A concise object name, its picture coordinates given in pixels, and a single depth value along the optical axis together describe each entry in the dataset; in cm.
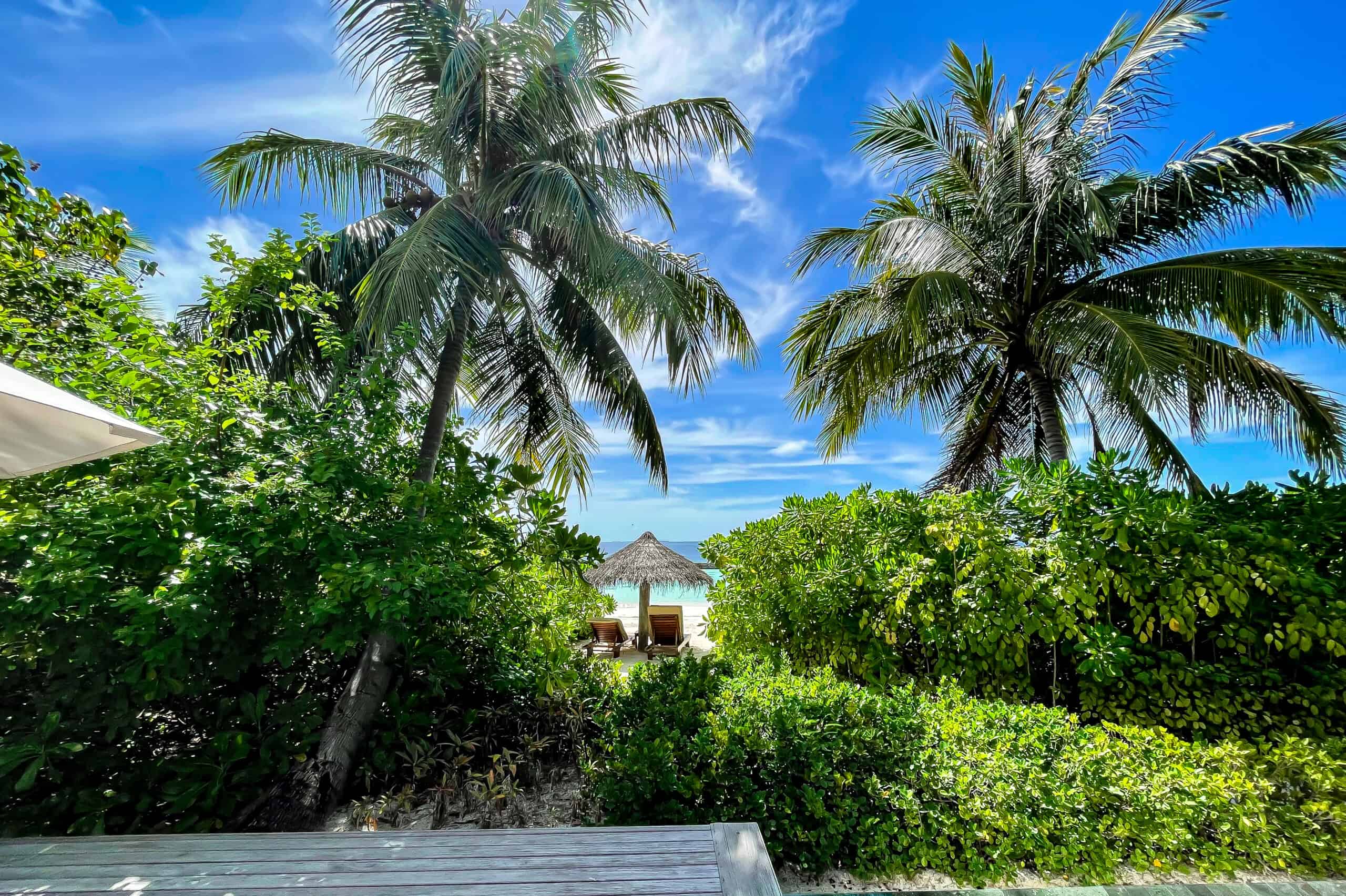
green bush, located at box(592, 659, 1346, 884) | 235
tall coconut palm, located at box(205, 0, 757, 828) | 427
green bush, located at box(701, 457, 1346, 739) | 313
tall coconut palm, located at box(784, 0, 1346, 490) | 499
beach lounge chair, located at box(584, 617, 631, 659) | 1010
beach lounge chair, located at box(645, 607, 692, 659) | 1048
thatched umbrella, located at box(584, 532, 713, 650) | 1109
